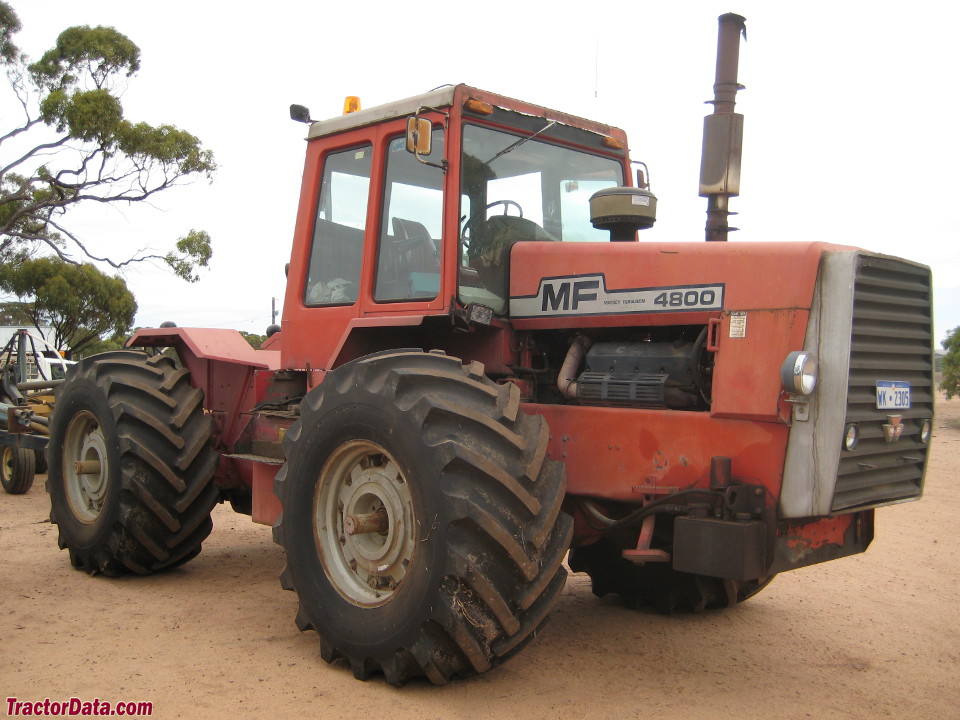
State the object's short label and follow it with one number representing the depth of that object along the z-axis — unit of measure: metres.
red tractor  3.99
